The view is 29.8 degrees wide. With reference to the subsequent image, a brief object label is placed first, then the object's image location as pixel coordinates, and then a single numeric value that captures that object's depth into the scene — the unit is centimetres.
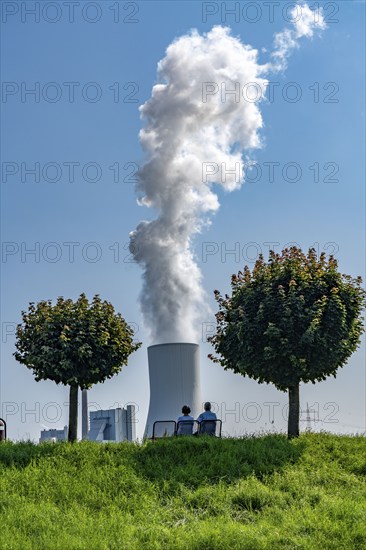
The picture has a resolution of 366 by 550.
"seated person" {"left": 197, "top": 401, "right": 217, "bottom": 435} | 1875
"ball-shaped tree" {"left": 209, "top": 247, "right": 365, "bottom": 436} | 1928
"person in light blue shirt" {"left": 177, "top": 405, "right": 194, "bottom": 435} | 1841
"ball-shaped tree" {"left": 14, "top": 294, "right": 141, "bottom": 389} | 2059
